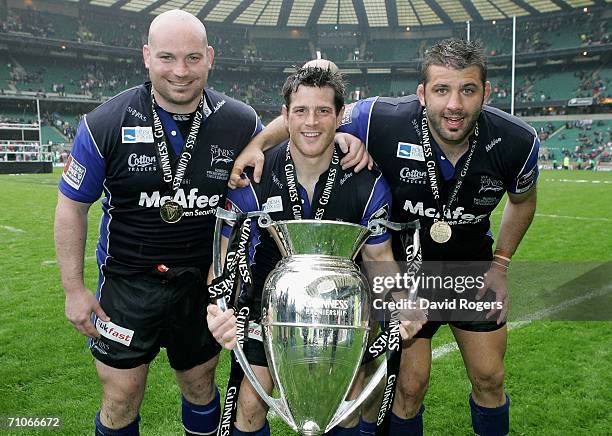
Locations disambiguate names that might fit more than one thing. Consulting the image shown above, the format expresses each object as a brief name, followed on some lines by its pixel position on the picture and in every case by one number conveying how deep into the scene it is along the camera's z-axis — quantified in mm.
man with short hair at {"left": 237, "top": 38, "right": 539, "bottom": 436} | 2566
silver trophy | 1727
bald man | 2404
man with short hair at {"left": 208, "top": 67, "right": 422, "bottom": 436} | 2121
